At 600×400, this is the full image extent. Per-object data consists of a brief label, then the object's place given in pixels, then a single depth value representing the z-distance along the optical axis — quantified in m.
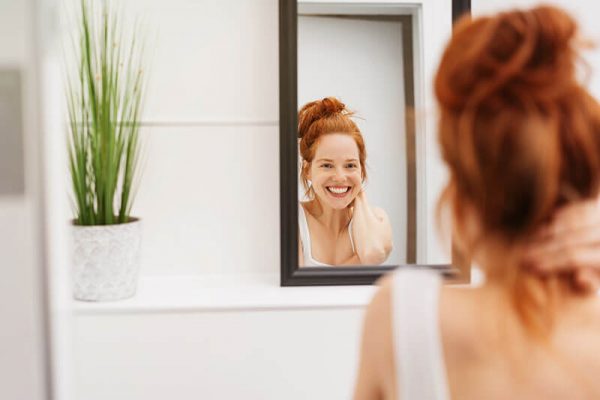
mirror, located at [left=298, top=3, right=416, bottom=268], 1.64
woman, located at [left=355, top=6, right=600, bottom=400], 0.67
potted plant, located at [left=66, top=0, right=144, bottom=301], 1.52
